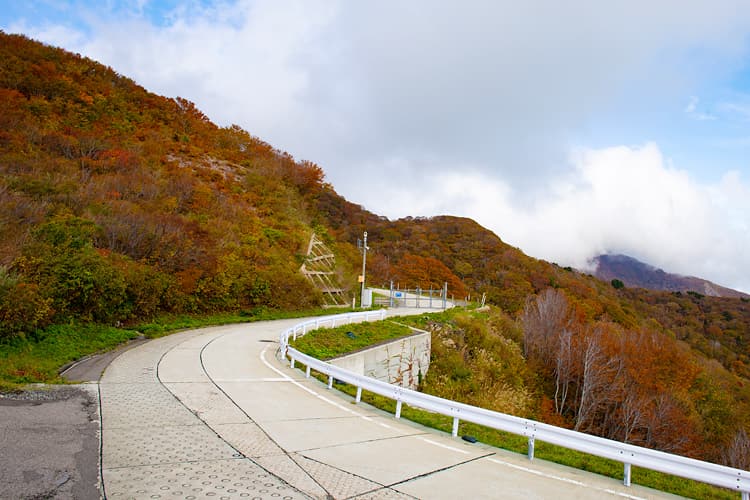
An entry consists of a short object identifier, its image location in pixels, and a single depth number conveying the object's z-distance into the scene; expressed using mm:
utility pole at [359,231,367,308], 37919
